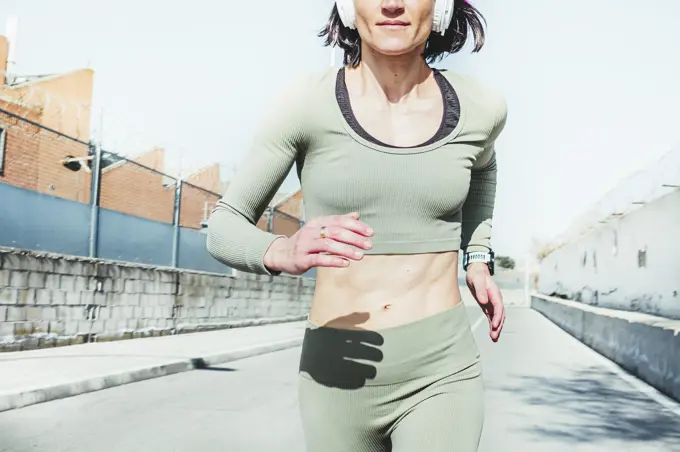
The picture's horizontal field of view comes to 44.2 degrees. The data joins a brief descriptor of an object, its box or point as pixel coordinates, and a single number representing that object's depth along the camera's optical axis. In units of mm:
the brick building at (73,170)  12258
